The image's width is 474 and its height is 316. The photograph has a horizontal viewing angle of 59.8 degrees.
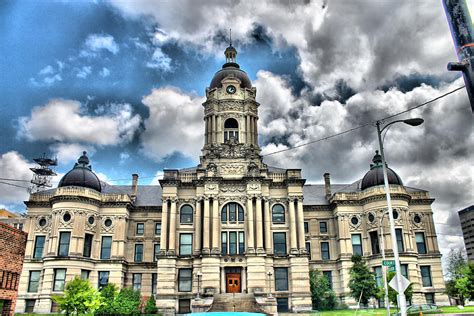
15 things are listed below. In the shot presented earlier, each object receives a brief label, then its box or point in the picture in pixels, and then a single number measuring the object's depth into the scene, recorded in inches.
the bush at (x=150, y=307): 1889.8
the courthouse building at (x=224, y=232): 1968.5
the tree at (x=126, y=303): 1759.4
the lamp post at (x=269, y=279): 1946.4
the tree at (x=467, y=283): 1731.3
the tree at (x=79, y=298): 1402.6
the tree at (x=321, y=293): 2023.9
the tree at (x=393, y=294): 1448.1
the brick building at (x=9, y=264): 690.8
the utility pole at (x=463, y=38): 204.1
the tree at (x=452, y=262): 2584.9
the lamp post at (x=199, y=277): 1900.1
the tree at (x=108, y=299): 1722.7
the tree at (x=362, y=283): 1823.3
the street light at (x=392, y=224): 761.6
